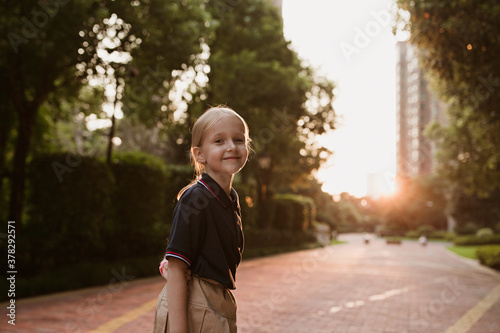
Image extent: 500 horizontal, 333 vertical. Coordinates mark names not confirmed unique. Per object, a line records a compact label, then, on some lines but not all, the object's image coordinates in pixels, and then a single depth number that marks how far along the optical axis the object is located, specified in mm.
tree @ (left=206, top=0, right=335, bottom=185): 17938
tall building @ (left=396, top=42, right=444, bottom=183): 108188
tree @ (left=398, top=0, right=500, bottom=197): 10336
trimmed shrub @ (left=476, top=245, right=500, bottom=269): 18633
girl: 1838
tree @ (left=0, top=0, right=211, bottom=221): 9109
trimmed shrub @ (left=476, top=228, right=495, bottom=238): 44375
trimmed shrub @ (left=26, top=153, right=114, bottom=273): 10078
